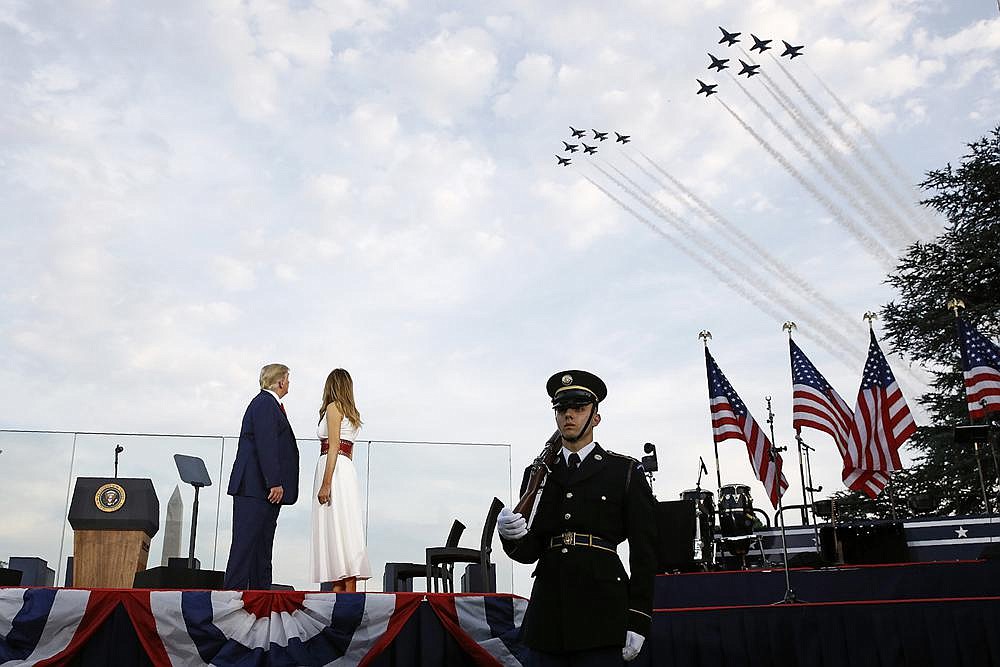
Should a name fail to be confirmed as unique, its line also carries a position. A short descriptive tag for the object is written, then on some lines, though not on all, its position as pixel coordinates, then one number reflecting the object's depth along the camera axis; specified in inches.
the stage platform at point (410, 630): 198.1
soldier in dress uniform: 138.9
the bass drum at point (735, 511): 432.8
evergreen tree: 815.1
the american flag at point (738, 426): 444.5
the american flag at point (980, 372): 451.2
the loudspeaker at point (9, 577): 220.4
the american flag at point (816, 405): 449.1
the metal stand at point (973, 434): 385.7
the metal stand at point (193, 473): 295.9
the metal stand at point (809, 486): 384.2
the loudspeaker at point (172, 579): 224.1
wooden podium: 266.7
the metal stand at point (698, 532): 403.9
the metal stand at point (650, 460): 434.9
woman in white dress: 269.9
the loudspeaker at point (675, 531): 347.9
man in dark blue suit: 239.6
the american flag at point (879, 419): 468.1
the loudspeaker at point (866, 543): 389.1
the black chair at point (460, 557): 262.7
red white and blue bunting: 196.1
